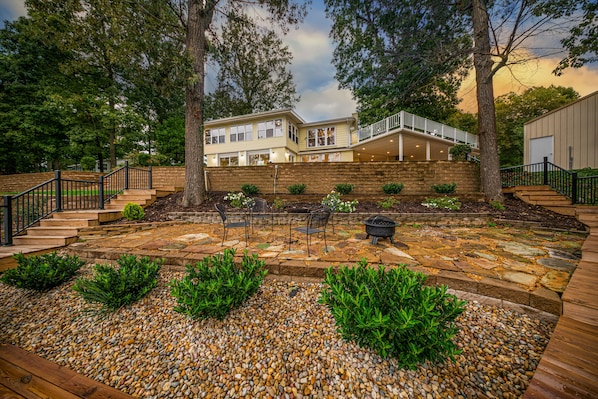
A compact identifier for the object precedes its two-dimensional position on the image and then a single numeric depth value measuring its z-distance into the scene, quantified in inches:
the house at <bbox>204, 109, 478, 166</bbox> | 526.3
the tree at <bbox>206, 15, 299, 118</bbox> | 741.9
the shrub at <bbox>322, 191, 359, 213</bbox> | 247.4
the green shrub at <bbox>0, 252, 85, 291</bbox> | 102.5
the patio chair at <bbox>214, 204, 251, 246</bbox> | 151.5
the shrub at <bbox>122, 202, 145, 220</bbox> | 223.1
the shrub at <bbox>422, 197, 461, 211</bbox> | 246.6
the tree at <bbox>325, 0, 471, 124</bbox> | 320.2
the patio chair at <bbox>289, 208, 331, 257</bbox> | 131.3
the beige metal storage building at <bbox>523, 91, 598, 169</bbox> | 309.1
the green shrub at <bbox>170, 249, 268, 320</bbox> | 73.9
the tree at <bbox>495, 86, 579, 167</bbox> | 772.6
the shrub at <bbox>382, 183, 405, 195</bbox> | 306.2
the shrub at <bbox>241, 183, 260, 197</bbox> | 333.3
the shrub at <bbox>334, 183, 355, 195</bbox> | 311.4
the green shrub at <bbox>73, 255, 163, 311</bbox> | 85.9
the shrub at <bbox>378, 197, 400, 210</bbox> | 261.4
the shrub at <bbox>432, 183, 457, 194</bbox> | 300.1
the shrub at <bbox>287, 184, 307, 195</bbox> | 330.3
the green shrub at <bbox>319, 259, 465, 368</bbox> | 53.4
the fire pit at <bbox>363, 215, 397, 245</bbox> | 143.1
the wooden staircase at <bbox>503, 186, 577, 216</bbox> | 230.8
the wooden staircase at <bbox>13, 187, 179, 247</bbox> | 166.9
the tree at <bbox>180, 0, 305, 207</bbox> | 264.6
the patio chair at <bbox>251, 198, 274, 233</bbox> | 232.1
